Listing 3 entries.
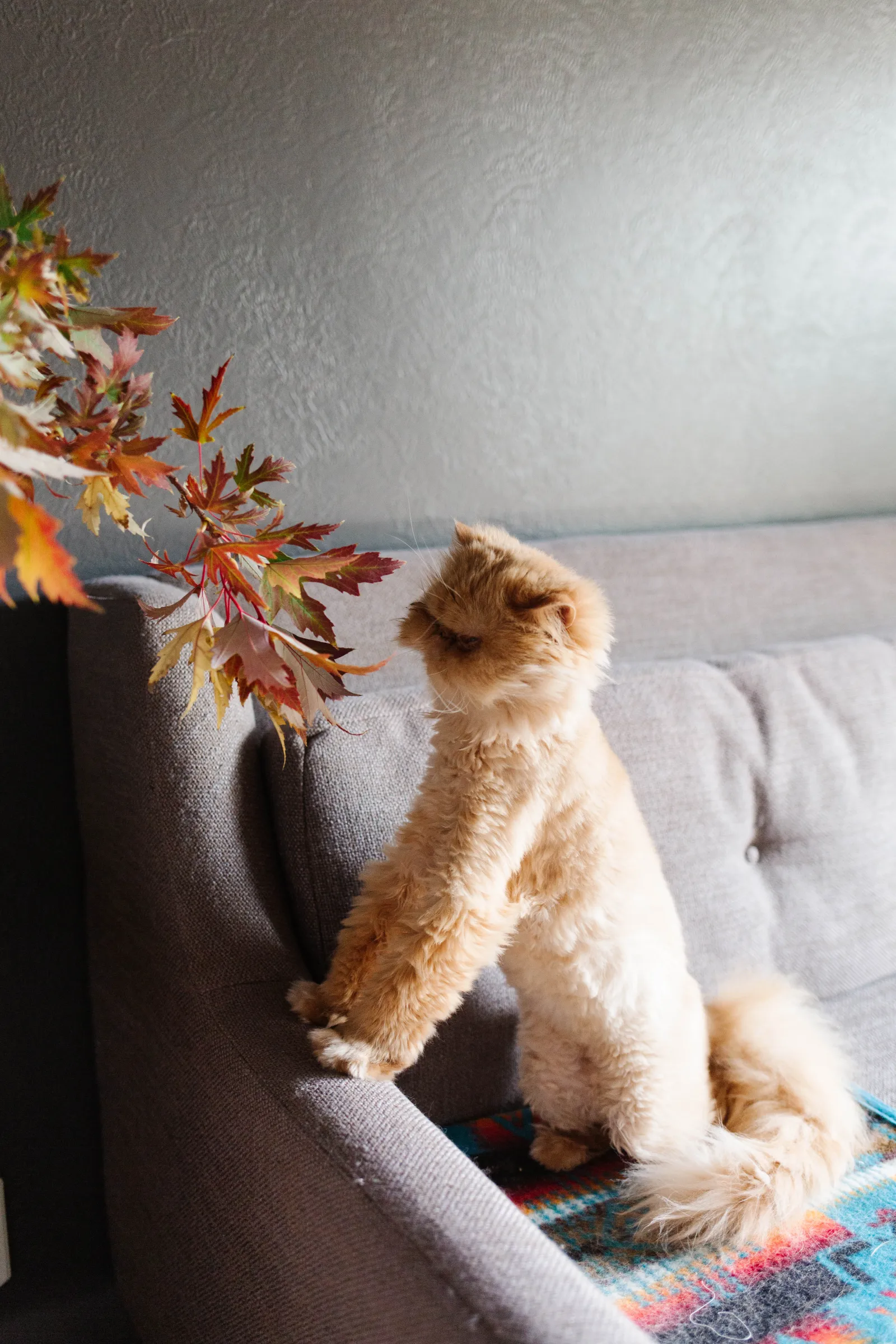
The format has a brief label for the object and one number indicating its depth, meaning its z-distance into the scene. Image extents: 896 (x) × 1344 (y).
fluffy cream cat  0.83
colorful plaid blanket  0.84
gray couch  0.69
